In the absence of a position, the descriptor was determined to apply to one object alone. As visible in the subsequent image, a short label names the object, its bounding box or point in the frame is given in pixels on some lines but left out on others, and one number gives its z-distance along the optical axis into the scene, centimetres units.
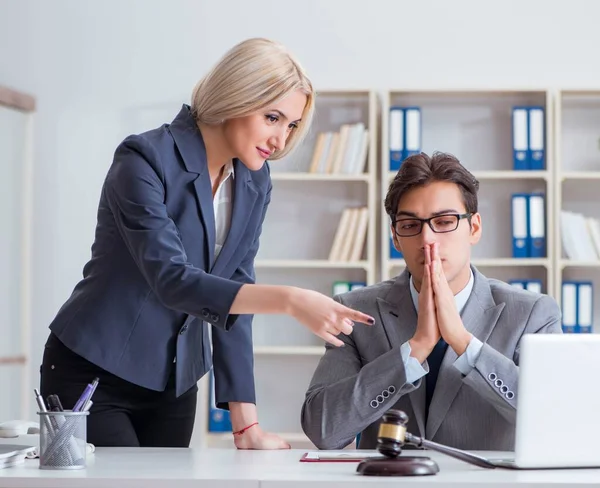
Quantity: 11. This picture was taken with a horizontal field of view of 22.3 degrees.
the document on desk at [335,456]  387
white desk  320
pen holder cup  363
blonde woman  432
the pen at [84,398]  380
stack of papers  364
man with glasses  468
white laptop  352
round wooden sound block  335
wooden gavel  335
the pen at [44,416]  367
